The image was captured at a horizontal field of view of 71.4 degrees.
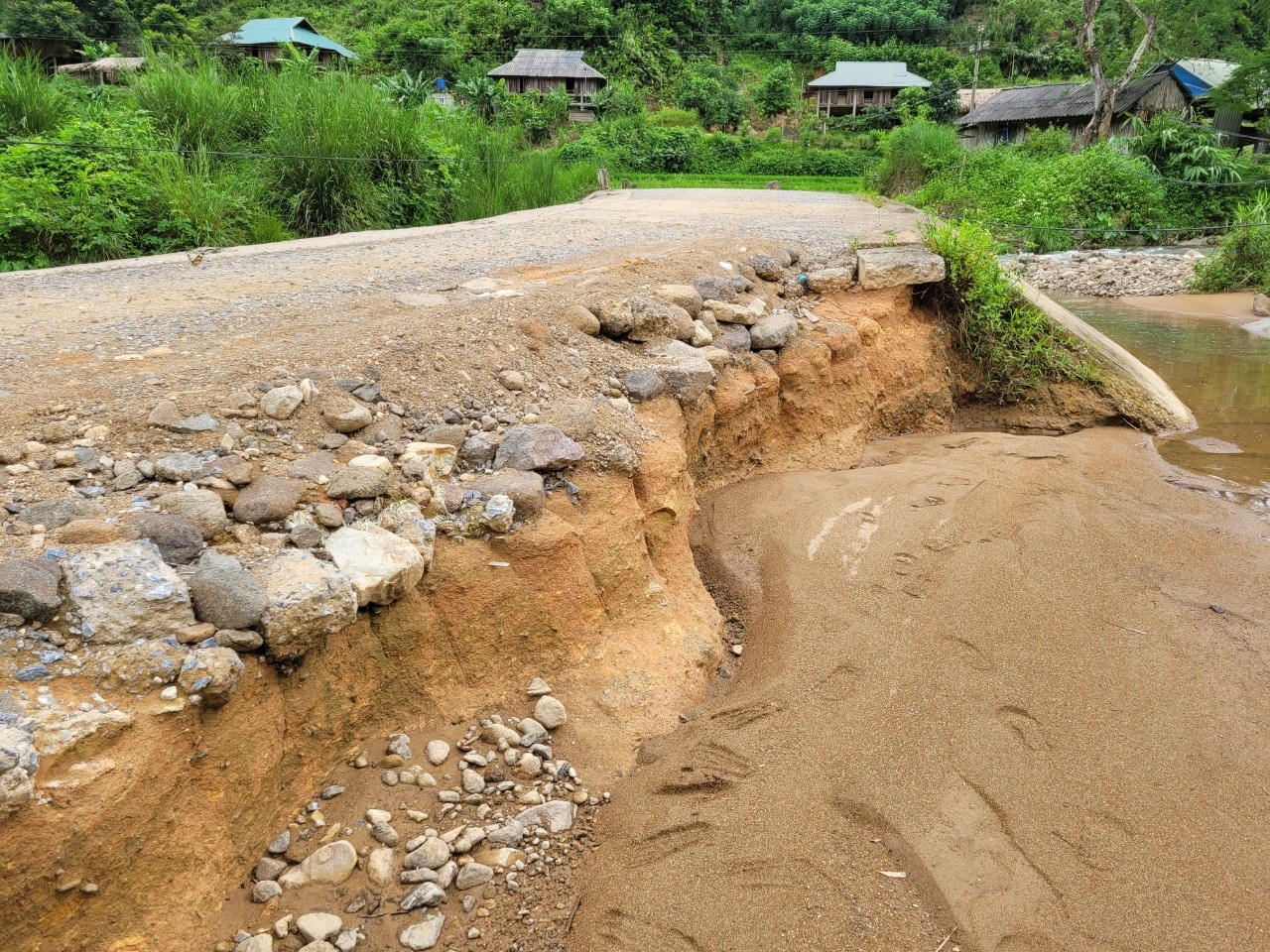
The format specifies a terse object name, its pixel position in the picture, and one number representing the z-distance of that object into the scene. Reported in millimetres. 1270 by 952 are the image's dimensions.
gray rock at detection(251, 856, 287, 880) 1802
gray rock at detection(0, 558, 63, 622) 1624
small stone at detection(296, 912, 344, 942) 1734
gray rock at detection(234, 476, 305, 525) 2125
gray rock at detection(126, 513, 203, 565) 1909
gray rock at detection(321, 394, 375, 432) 2588
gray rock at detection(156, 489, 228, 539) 2021
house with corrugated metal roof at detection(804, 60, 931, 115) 32938
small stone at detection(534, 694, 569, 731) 2365
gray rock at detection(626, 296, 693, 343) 3779
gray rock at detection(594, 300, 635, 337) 3723
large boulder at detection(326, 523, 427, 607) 2068
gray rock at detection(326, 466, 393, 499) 2289
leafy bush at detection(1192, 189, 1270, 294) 12016
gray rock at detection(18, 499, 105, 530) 1912
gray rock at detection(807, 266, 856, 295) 5066
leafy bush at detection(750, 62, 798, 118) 32531
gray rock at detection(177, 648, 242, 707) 1679
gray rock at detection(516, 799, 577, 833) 2086
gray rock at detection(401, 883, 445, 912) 1827
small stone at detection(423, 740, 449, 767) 2164
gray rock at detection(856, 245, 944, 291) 5051
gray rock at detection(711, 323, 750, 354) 4086
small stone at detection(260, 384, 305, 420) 2527
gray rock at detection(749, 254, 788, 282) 5035
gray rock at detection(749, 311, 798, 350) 4262
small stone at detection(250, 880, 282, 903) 1766
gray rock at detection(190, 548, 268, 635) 1809
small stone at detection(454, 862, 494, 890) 1905
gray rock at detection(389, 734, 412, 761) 2141
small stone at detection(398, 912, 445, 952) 1766
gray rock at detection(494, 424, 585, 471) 2670
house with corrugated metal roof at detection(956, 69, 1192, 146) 24305
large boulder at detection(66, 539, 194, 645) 1684
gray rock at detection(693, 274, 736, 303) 4414
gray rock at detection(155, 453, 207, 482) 2178
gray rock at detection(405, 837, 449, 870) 1910
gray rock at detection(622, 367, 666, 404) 3359
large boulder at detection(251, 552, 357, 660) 1862
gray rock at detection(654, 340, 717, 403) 3500
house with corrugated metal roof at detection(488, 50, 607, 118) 30750
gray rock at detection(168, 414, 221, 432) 2352
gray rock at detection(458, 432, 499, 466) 2701
